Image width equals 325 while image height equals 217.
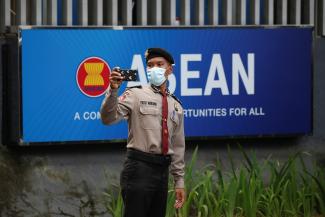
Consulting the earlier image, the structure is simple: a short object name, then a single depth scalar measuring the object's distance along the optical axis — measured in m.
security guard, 8.50
